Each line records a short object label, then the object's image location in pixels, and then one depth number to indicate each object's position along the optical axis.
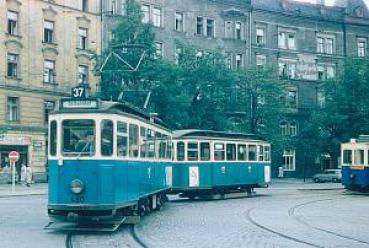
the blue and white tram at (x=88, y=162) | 14.12
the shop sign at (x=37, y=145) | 41.84
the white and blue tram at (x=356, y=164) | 31.86
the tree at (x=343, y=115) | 52.28
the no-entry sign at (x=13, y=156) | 33.13
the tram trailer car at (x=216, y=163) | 25.59
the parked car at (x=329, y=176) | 51.72
